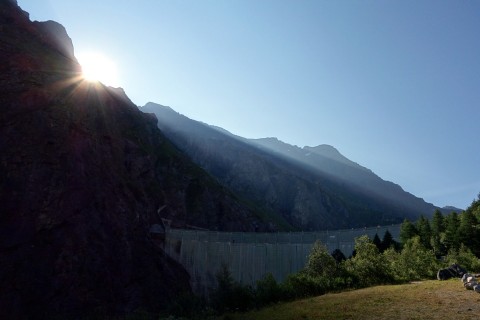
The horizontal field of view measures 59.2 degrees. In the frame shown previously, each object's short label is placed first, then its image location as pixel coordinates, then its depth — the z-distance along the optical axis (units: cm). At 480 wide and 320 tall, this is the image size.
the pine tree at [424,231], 7128
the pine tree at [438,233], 6612
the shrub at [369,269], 3819
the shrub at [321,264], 3882
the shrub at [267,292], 3281
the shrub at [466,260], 4350
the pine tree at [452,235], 6372
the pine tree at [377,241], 6754
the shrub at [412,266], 4025
